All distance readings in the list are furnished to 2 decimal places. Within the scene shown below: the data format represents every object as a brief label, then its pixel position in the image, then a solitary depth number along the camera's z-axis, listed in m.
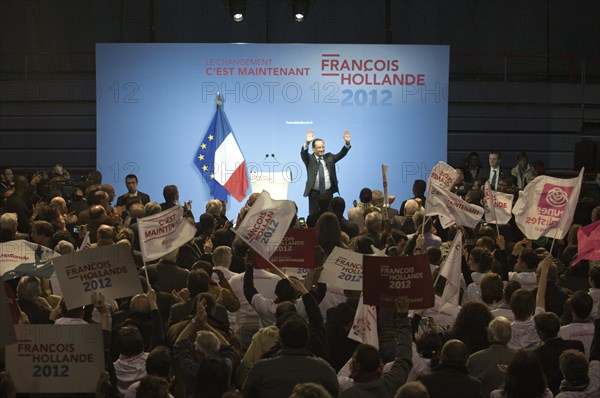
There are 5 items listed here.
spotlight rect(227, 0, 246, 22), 18.89
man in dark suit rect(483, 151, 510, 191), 17.82
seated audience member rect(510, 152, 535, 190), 18.06
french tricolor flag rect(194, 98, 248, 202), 18.20
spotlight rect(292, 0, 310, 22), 19.02
